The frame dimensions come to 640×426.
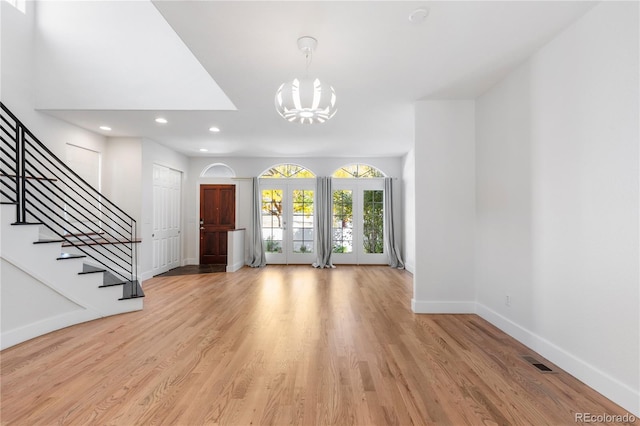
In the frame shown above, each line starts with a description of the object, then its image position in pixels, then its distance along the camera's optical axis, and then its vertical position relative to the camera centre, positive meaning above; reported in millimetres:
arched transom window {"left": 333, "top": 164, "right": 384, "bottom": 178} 7574 +1117
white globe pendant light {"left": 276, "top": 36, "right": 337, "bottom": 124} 2219 +878
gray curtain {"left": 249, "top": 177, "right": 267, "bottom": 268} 7383 -481
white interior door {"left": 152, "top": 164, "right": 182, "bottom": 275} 6216 -50
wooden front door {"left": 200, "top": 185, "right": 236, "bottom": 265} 7590 +46
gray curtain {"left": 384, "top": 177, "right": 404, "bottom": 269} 7215 -361
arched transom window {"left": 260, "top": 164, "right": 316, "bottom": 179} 7641 +1137
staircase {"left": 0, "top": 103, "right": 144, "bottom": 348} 2811 -696
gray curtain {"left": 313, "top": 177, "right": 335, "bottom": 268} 7215 -158
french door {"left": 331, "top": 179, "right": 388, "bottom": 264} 7500 -141
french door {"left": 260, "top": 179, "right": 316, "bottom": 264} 7589 -137
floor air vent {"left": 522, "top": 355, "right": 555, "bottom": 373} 2336 -1221
